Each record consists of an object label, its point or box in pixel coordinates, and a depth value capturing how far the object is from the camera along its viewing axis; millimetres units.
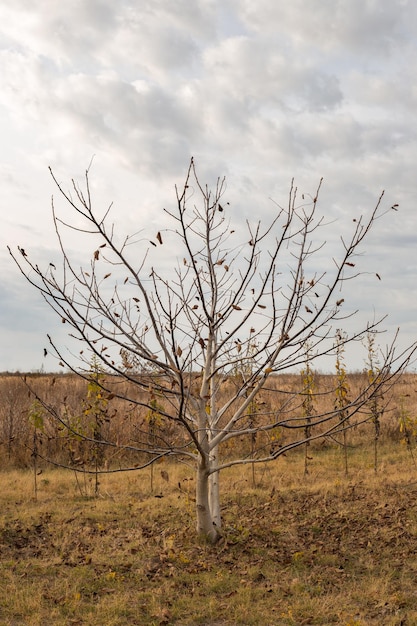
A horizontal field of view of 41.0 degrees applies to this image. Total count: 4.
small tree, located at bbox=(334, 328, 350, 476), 13764
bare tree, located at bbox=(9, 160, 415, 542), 7219
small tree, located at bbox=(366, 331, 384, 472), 15388
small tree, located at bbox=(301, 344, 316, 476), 14542
